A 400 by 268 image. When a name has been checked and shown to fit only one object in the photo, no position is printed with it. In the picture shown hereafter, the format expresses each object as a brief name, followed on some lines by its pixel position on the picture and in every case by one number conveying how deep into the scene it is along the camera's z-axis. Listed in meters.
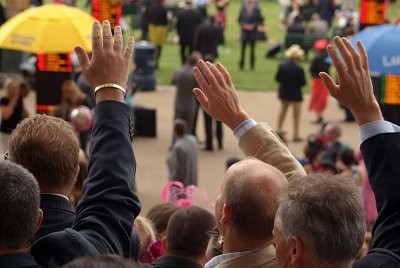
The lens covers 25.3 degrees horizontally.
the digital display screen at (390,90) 10.73
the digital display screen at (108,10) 11.22
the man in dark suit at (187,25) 25.05
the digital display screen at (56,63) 10.80
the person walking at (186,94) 16.30
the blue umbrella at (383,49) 11.25
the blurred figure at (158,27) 26.08
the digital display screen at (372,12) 12.34
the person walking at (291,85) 18.00
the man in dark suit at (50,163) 3.44
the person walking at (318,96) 20.14
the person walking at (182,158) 12.99
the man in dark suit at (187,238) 4.73
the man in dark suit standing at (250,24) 26.00
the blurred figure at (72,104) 12.52
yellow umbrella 10.66
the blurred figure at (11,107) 12.89
